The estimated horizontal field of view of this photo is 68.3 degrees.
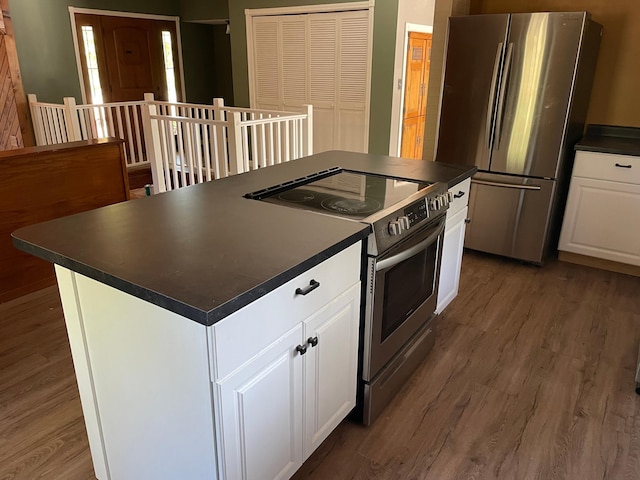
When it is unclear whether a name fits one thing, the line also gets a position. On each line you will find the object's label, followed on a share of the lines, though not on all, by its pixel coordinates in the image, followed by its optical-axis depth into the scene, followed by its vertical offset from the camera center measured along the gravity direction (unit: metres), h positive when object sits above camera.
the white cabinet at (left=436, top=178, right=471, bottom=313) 2.42 -0.85
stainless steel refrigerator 3.12 -0.24
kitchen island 1.17 -0.66
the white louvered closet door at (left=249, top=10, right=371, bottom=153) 5.58 +0.09
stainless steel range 1.74 -0.67
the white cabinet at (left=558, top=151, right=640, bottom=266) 3.20 -0.85
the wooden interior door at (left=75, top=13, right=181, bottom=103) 6.25 +0.26
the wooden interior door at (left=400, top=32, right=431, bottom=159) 5.67 -0.18
